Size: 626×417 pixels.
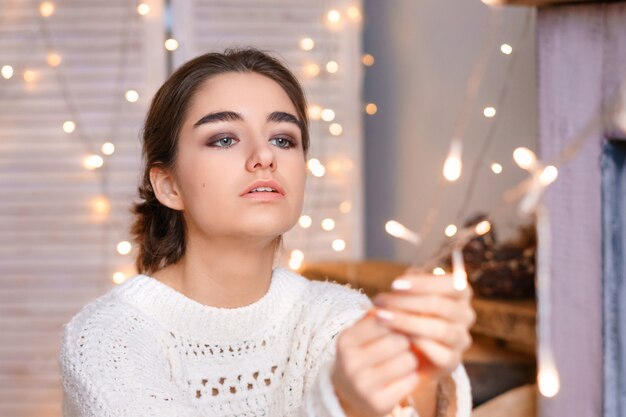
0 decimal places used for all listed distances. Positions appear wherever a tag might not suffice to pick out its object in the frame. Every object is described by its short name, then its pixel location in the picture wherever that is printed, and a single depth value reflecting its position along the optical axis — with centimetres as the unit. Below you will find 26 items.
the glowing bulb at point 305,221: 262
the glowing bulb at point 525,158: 79
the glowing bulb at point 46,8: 256
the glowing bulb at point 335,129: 260
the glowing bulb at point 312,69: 261
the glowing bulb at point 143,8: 254
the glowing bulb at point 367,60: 278
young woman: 117
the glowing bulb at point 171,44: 256
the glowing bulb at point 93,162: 254
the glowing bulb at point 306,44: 260
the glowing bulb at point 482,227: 77
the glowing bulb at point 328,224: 262
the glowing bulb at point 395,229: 79
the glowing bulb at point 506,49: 135
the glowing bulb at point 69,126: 259
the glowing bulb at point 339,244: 262
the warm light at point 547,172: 72
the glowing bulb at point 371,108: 281
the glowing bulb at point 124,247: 255
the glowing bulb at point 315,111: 260
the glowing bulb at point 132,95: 259
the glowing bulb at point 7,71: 258
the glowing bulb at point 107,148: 258
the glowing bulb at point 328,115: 260
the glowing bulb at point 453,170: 78
